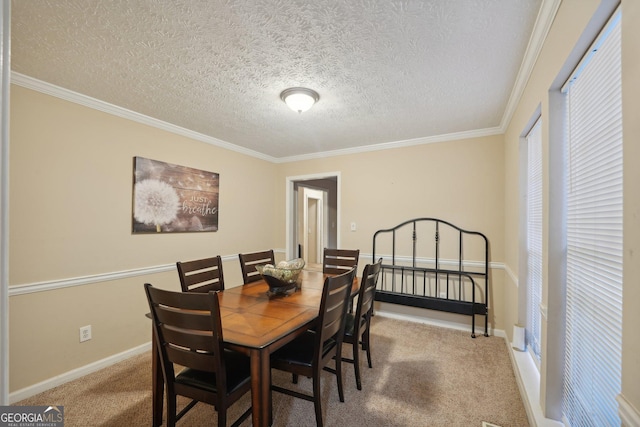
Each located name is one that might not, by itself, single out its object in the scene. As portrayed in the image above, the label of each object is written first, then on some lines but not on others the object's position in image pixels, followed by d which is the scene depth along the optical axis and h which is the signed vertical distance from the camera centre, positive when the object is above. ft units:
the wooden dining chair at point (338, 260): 10.29 -1.56
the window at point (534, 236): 6.58 -0.41
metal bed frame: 10.46 -2.15
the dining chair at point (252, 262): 8.80 -1.50
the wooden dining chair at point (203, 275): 7.05 -1.57
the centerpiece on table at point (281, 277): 6.81 -1.44
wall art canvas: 9.18 +0.67
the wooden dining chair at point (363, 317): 6.86 -2.57
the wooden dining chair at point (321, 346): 5.37 -2.77
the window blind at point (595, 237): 3.28 -0.22
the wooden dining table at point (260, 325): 4.40 -1.92
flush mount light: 7.39 +3.21
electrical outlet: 7.79 -3.26
